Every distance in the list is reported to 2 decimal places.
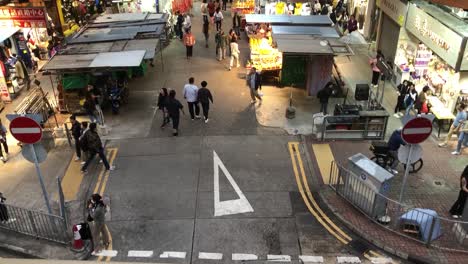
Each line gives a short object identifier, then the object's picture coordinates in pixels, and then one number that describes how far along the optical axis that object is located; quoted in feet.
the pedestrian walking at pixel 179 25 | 81.56
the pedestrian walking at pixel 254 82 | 54.65
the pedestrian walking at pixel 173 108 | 46.83
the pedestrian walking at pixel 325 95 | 50.57
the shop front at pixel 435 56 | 46.45
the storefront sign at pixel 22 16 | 65.62
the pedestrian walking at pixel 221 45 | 70.54
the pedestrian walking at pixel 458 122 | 44.11
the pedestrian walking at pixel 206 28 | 78.89
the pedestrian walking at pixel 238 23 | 83.28
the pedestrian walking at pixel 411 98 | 50.93
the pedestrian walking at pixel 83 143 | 41.32
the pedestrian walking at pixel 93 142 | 40.63
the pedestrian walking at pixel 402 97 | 52.39
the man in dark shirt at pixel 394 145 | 39.19
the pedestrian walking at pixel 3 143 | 44.62
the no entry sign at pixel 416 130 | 29.45
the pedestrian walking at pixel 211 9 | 90.33
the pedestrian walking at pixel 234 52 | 66.74
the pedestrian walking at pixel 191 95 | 49.96
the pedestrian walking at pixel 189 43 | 71.36
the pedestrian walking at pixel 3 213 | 33.65
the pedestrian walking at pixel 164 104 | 49.18
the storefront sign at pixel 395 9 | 60.14
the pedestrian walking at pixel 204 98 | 49.70
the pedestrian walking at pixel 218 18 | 82.89
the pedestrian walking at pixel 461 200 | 33.30
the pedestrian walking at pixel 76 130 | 42.93
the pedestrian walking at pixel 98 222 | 30.81
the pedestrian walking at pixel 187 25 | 77.12
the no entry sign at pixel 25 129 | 29.09
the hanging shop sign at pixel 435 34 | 45.91
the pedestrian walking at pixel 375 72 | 60.03
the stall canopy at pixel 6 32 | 56.99
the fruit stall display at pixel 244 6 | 86.98
